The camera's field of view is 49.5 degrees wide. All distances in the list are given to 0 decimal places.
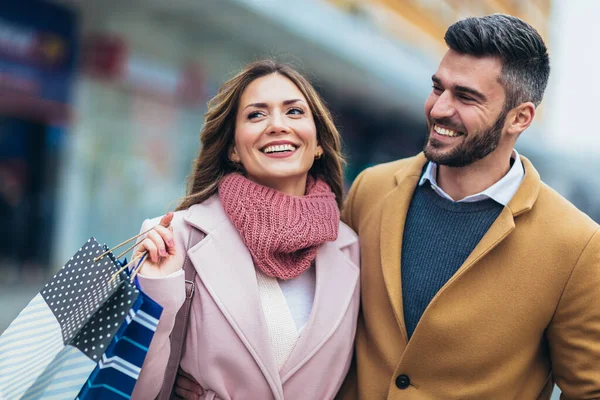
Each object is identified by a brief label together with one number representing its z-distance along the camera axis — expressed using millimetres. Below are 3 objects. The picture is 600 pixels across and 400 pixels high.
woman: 2369
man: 2385
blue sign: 7672
